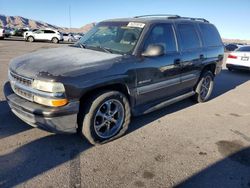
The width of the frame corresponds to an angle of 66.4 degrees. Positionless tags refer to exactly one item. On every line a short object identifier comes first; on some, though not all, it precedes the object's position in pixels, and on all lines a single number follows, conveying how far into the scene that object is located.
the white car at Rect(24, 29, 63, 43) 22.33
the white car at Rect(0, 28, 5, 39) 20.03
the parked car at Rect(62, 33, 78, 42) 27.10
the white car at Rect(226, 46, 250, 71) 8.35
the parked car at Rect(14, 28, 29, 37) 28.70
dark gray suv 2.52
